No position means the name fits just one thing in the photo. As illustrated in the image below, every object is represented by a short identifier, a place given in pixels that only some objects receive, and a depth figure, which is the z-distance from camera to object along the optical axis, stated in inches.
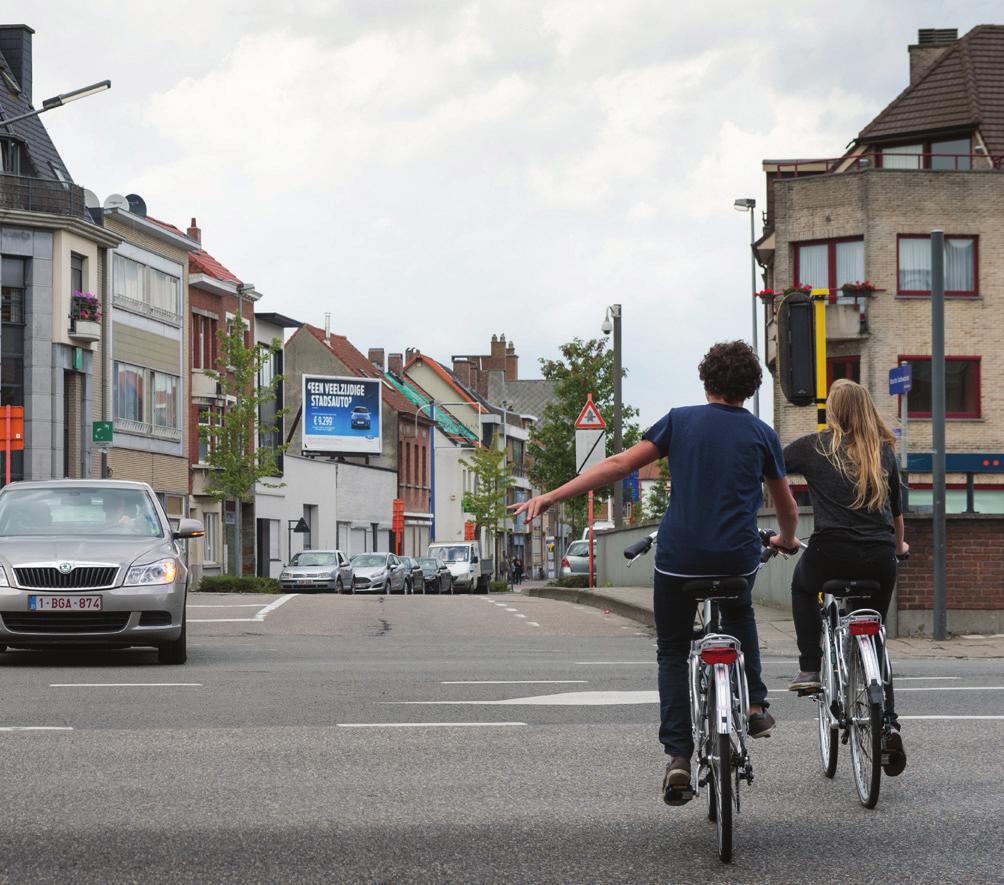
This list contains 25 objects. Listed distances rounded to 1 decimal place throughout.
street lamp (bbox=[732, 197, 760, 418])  2196.1
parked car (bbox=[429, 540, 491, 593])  2571.4
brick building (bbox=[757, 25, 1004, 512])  1811.0
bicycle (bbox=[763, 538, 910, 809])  283.4
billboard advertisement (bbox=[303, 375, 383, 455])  3472.0
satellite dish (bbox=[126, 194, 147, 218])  2428.6
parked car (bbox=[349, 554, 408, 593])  2156.7
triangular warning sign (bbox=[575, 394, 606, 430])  1257.4
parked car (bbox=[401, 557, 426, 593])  2295.8
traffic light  593.6
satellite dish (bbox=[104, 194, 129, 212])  2251.5
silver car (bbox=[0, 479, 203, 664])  581.0
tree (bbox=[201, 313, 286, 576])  2253.9
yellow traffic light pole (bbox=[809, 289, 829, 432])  602.5
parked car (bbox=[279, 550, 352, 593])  2046.0
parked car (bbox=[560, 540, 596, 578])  2540.8
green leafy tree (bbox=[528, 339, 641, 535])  2645.2
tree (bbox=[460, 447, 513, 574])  3599.9
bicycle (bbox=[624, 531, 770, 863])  238.7
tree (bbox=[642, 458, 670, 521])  3161.9
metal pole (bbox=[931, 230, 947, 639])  754.2
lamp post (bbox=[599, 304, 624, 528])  1524.4
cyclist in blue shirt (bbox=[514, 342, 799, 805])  261.3
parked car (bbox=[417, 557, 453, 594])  2377.0
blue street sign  770.8
